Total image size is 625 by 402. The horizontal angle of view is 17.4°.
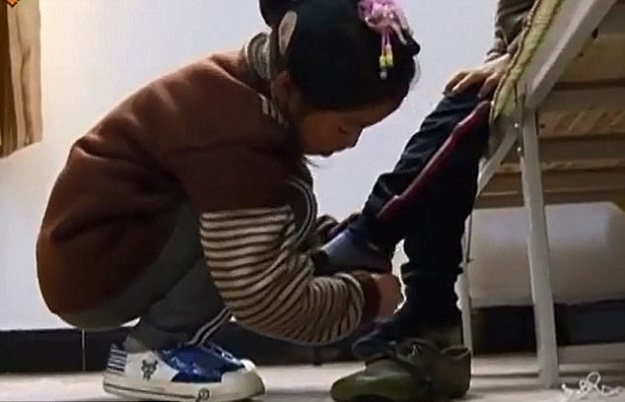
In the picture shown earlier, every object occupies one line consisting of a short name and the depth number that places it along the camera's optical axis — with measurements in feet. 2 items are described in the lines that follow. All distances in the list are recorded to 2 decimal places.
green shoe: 7.81
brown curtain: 10.31
